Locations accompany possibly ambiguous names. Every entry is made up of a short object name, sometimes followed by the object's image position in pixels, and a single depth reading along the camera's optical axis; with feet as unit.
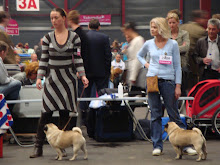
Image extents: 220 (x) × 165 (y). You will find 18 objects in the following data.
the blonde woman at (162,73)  35.06
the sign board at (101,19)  201.57
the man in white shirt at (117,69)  100.12
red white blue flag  36.86
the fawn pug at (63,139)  33.40
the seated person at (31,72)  47.34
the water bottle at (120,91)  43.19
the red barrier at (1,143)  36.76
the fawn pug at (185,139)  33.42
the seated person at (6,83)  41.79
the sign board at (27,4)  153.07
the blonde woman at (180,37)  45.14
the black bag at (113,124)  44.11
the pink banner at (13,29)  104.63
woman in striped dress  34.65
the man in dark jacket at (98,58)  49.11
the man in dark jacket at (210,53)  45.57
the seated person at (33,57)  83.04
